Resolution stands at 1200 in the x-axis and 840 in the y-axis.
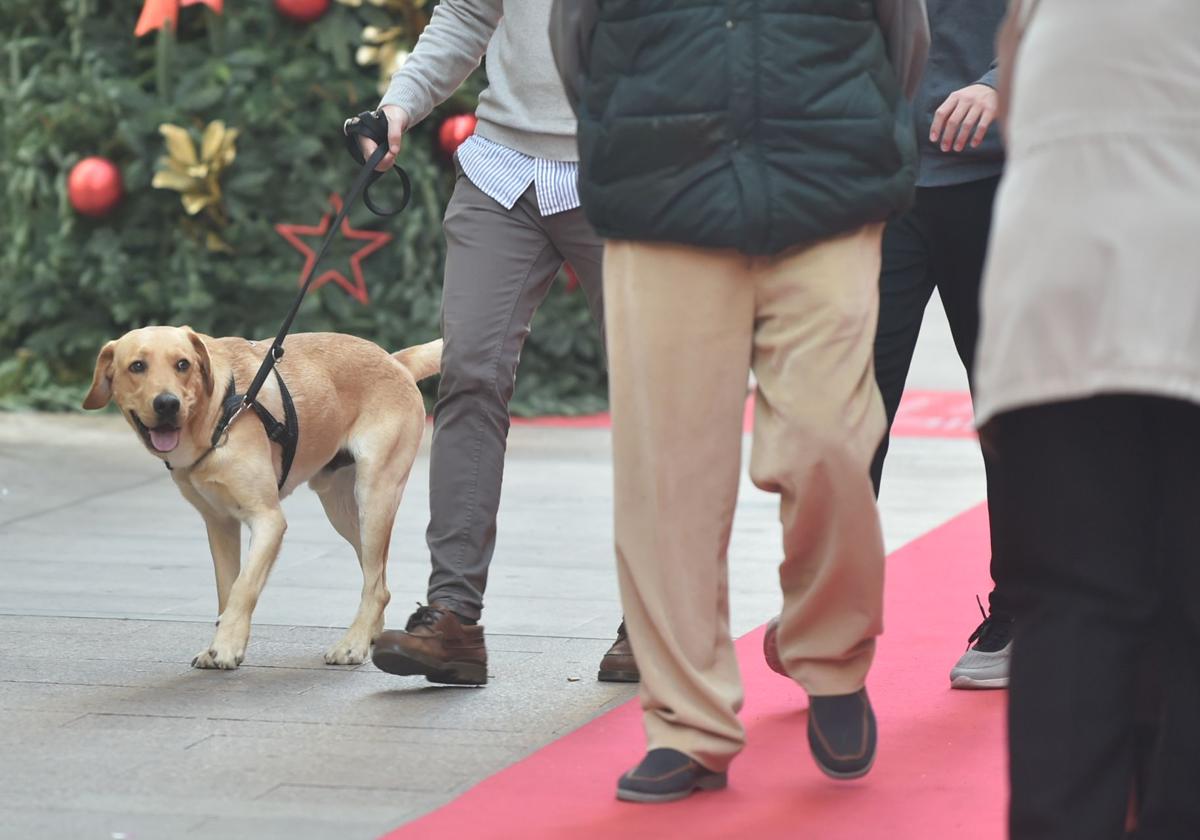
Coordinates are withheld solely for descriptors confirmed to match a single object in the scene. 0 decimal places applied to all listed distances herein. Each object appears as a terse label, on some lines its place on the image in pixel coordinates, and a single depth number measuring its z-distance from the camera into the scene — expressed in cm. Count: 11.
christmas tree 1927
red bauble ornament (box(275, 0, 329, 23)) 1911
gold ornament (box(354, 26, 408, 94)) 1897
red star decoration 1942
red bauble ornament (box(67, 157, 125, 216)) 1922
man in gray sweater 847
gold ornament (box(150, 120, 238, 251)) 1892
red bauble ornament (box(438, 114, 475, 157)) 1872
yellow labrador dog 959
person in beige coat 450
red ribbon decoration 1872
